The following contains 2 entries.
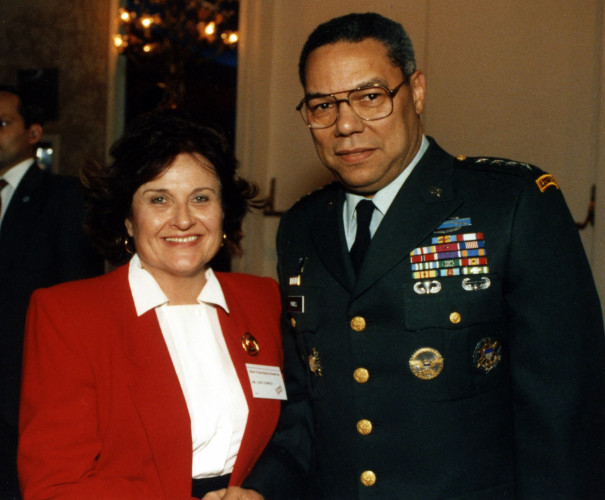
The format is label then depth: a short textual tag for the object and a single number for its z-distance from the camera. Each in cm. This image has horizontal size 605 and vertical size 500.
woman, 152
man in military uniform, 141
